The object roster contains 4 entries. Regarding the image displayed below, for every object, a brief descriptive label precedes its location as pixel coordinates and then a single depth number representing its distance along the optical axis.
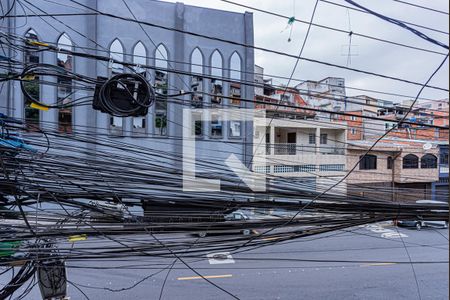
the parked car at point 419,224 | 13.04
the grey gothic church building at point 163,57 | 11.95
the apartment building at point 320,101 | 17.12
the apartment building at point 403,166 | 15.91
